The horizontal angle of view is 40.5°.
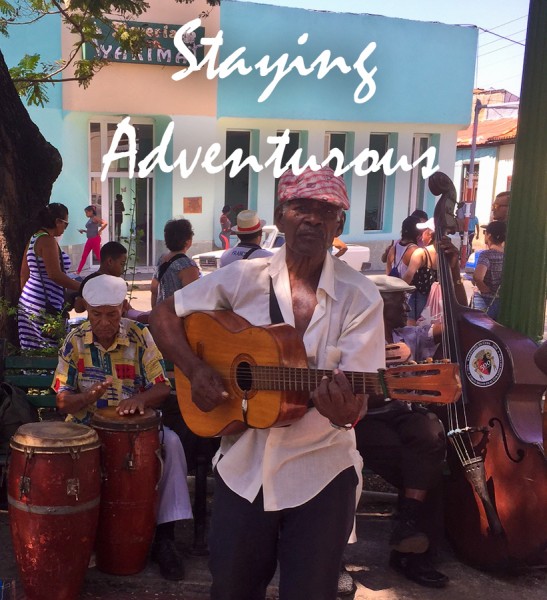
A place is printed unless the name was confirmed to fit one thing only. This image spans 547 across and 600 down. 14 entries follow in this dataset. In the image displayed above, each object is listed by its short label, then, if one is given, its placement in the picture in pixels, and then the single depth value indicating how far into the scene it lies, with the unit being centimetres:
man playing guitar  245
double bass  366
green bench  423
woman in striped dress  586
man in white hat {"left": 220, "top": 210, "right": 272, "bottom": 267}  638
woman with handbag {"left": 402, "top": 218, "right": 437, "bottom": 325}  696
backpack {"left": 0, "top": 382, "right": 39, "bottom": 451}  433
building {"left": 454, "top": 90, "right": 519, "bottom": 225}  3184
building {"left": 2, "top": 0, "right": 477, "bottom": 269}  1655
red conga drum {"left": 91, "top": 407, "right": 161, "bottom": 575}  372
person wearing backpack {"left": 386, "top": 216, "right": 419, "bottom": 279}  750
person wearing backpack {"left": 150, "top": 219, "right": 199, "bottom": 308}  625
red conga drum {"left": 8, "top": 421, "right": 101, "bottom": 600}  343
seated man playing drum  398
